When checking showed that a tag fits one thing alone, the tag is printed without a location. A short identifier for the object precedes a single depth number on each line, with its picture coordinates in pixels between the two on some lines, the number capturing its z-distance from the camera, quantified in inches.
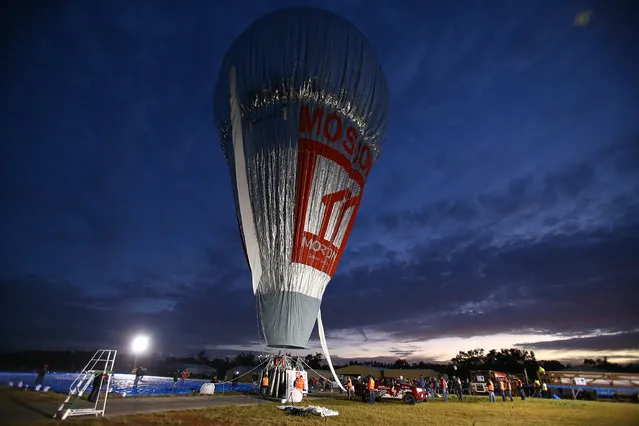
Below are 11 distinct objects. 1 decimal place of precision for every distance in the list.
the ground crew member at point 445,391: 857.3
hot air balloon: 676.1
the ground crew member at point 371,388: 704.4
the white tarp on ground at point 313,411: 465.7
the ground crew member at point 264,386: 729.5
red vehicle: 714.3
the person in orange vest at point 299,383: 671.8
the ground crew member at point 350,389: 826.0
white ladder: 363.9
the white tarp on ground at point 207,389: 728.3
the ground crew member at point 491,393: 836.6
